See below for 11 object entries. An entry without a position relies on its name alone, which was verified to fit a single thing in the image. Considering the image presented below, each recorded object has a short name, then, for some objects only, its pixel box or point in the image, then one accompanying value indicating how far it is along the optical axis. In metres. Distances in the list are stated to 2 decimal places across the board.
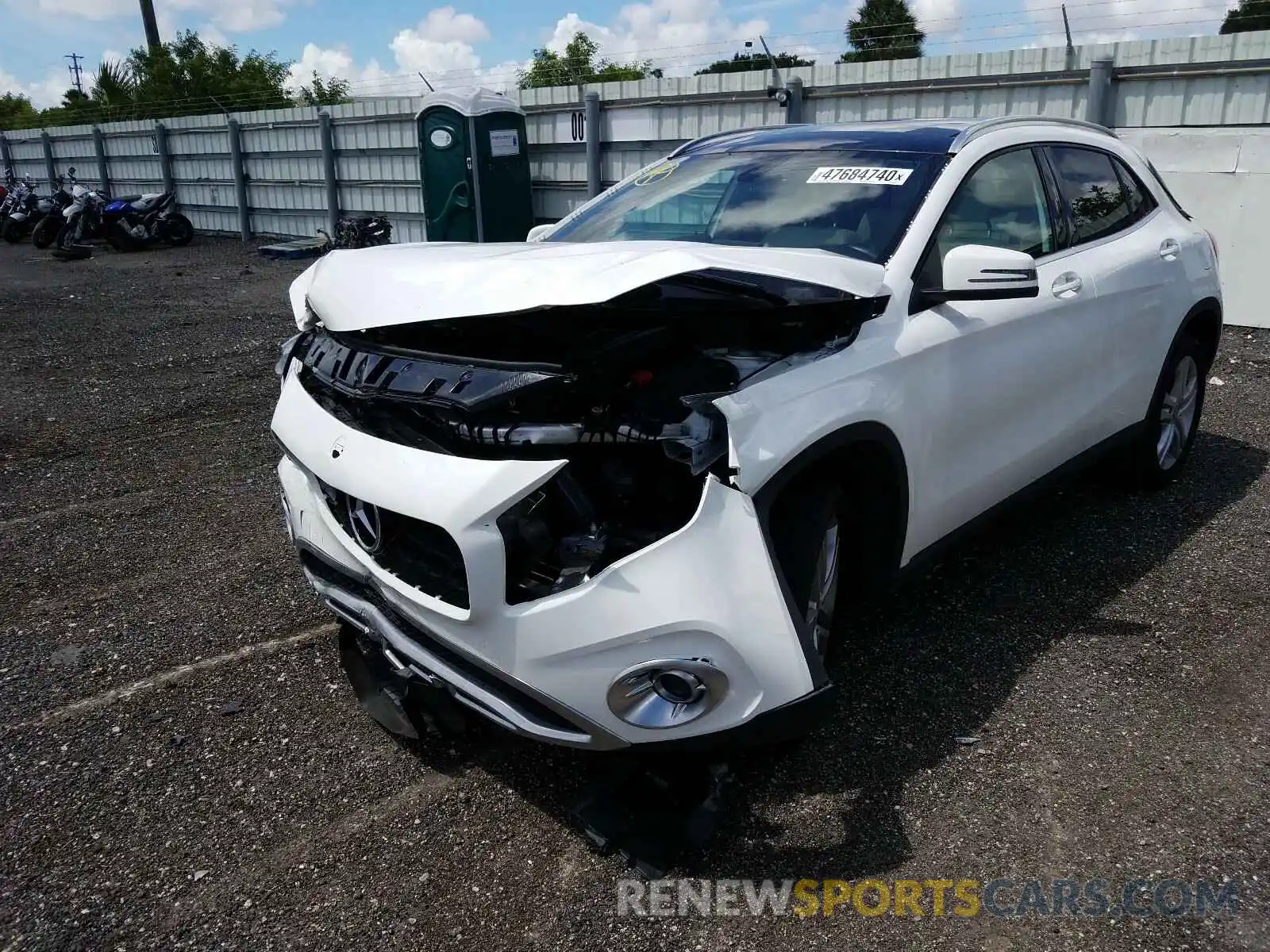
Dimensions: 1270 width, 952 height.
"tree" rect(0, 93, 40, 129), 38.31
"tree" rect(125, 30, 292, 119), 40.16
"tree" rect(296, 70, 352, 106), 18.27
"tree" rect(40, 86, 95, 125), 31.39
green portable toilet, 12.64
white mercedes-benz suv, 2.29
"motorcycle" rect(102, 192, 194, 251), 17.64
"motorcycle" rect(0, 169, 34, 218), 20.23
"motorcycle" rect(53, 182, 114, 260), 17.42
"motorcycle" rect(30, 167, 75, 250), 18.14
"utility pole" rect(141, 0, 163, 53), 32.28
